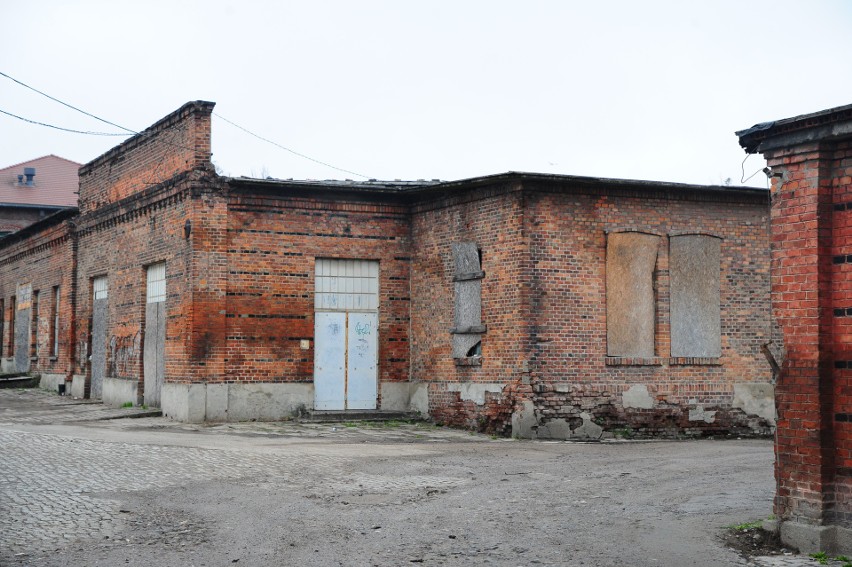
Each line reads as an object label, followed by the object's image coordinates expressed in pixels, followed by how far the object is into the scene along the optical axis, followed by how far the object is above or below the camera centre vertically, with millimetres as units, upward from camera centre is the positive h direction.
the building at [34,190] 44000 +7132
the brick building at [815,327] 8344 +186
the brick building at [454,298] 17906 +929
